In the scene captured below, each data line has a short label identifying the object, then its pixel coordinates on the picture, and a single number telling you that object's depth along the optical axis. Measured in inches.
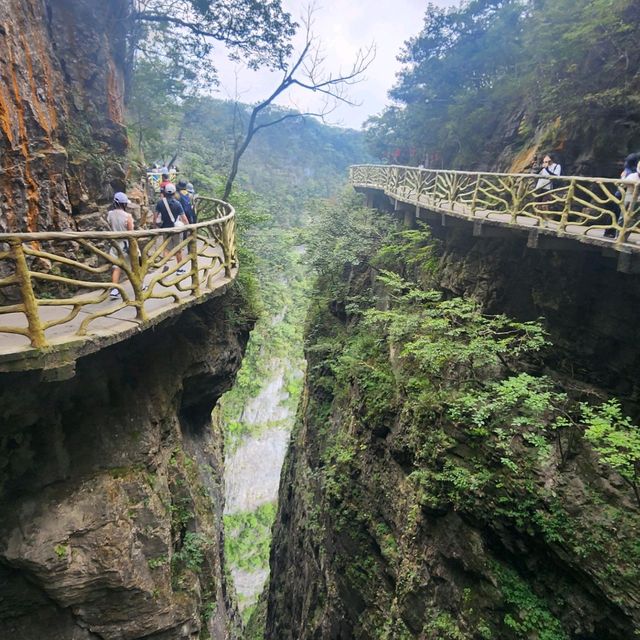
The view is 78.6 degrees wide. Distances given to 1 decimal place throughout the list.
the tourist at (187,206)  319.0
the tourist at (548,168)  333.4
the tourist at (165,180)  291.3
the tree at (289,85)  538.4
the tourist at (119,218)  225.3
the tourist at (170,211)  280.2
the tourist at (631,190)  218.7
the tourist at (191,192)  380.8
